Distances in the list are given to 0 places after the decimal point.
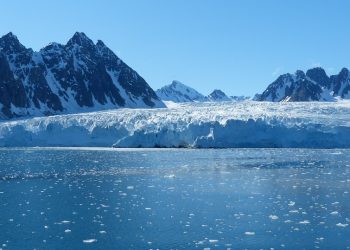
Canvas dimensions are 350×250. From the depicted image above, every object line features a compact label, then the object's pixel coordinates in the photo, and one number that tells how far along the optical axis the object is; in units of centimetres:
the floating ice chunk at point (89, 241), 1722
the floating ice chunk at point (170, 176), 3469
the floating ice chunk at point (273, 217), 2056
